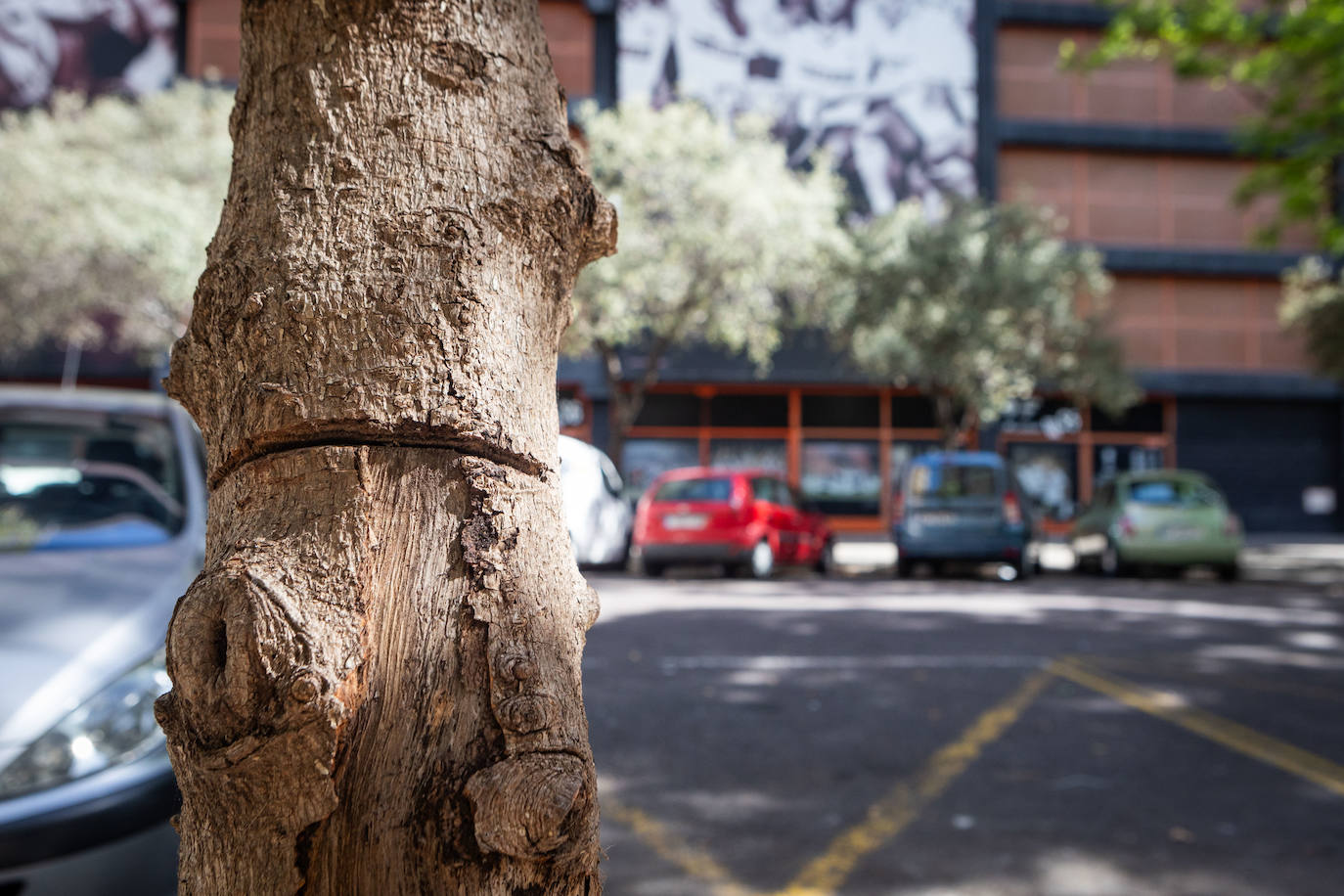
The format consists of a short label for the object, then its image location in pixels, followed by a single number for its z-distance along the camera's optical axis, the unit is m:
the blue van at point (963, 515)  14.31
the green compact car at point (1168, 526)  14.65
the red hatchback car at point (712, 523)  14.45
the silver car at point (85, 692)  2.53
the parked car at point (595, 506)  13.81
